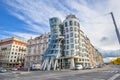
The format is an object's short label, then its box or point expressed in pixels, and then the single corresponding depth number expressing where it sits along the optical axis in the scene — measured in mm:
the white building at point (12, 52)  53791
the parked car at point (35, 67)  36746
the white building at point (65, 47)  38047
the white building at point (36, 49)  47287
